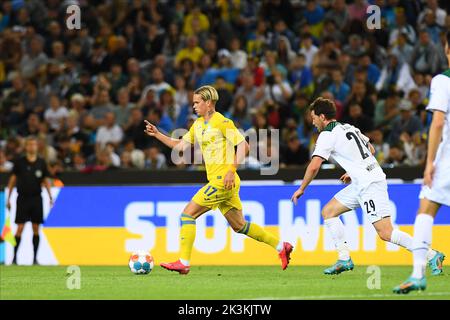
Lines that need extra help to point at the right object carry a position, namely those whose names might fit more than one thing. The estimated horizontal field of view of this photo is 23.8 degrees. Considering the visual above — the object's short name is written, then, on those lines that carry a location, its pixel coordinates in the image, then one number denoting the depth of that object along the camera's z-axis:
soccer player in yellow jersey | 13.18
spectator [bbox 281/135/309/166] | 19.12
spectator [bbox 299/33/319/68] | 21.69
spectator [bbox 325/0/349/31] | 22.16
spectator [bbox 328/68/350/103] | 20.48
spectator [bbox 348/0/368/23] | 21.86
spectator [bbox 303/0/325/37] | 22.53
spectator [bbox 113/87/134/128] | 21.52
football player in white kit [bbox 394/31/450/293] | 9.53
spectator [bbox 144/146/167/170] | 19.64
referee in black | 18.22
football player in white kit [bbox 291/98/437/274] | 12.67
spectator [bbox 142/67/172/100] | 21.77
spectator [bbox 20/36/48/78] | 23.52
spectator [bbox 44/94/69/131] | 21.81
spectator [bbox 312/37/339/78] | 21.12
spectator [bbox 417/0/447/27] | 21.33
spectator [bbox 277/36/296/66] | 21.82
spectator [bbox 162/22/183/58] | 22.98
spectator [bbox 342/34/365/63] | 21.25
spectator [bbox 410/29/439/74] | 20.64
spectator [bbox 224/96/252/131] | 20.23
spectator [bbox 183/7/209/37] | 23.05
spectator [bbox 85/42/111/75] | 23.22
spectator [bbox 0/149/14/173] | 20.01
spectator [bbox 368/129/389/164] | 18.70
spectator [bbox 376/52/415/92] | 20.64
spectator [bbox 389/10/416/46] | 21.21
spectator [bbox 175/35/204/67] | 22.34
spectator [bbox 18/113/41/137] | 21.41
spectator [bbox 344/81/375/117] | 20.00
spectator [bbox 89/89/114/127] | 21.64
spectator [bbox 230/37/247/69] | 22.00
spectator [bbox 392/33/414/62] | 20.97
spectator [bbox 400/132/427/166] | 18.50
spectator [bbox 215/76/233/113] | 20.72
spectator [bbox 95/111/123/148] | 20.83
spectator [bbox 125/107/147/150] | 20.69
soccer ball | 13.79
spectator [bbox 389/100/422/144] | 19.25
